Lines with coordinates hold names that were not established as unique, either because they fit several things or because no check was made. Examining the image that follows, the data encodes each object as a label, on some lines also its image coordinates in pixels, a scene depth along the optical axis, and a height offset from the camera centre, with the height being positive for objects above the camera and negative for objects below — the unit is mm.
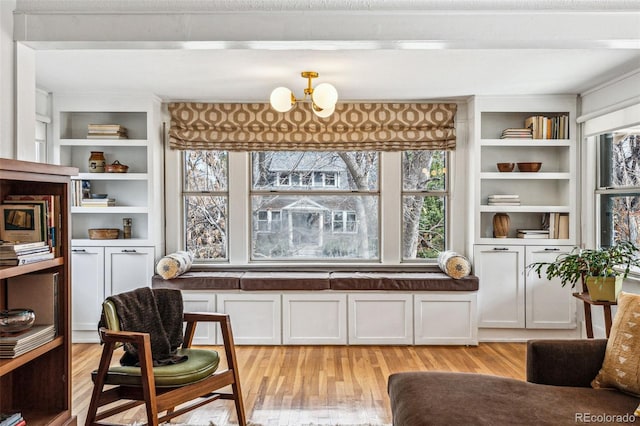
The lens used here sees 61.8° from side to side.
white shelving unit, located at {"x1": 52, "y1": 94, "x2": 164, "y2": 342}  5156 -280
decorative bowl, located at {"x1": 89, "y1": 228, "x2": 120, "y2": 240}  5195 -205
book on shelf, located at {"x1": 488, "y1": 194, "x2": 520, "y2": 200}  5223 +159
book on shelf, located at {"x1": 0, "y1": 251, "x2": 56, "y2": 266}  2268 -204
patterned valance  5441 +880
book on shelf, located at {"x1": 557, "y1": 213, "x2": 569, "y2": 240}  5176 -133
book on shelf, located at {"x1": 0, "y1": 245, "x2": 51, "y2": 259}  2270 -172
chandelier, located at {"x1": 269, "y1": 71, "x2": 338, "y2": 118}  3852 +843
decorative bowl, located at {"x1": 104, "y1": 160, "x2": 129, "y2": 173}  5234 +441
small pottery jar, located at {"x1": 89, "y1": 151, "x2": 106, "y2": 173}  5270 +492
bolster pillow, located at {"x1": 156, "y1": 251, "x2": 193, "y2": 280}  5035 -503
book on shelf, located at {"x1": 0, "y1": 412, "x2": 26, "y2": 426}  2279 -894
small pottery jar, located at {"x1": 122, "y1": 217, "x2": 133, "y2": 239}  5363 -141
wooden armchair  2629 -867
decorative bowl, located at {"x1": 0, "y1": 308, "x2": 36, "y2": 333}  2320 -471
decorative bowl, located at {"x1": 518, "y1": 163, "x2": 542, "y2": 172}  5230 +456
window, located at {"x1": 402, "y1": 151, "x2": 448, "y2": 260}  5609 +97
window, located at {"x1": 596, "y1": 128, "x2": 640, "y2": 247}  4375 +230
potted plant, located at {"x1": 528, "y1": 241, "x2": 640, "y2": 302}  3703 -401
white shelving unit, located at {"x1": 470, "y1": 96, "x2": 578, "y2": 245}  5168 +465
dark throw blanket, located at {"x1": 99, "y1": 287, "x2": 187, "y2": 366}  2945 -615
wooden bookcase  2588 -767
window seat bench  5027 -896
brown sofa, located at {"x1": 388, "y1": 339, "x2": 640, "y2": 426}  2096 -789
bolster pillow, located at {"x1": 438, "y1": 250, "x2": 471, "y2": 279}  5000 -497
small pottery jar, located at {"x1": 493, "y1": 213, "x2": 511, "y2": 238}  5270 -116
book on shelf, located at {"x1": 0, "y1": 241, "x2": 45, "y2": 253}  2271 -145
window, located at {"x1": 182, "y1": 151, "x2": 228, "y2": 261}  5629 +106
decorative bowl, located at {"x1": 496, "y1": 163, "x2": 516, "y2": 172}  5241 +457
